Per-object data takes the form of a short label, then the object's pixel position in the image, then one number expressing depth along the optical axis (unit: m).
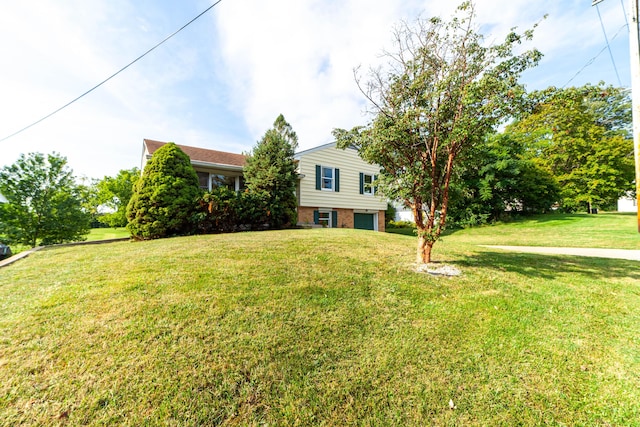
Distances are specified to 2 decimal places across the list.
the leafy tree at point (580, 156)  18.05
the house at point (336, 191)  13.51
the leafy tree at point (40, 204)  8.01
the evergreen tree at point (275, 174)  11.16
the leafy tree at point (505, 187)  17.09
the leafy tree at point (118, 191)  19.72
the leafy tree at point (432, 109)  3.85
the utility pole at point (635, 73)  4.59
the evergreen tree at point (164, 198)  8.58
